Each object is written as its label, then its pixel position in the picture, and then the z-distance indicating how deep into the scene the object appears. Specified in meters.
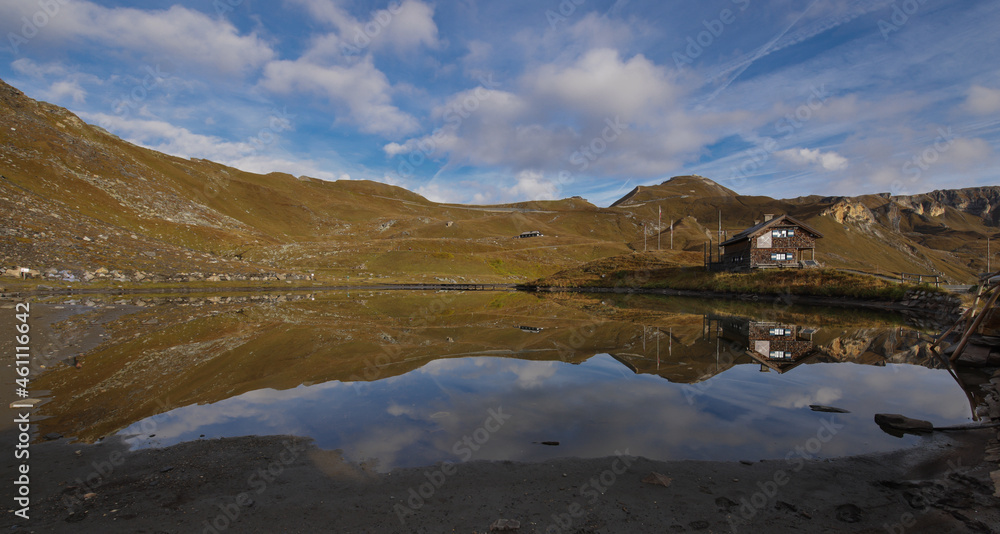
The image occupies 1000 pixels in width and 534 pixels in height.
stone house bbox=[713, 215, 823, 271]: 64.88
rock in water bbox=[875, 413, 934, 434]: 8.92
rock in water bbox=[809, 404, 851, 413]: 10.48
